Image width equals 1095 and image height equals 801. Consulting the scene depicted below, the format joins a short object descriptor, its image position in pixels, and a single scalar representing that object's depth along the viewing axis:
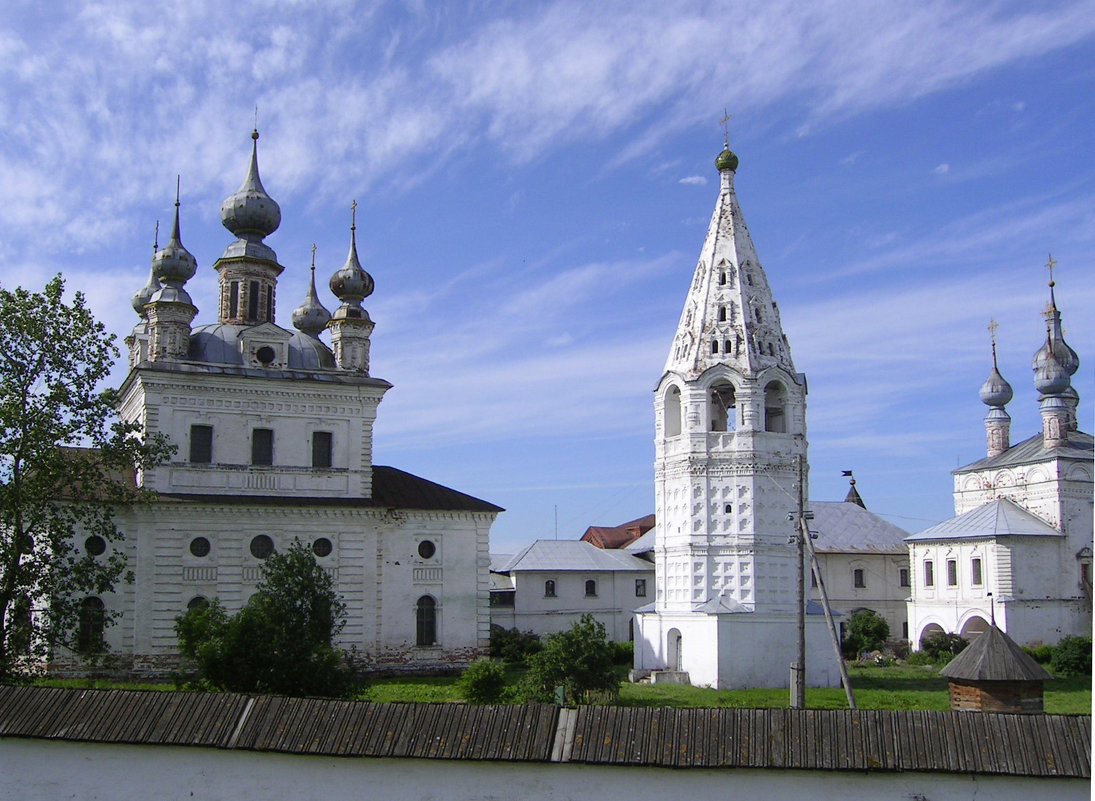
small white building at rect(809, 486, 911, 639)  44.91
